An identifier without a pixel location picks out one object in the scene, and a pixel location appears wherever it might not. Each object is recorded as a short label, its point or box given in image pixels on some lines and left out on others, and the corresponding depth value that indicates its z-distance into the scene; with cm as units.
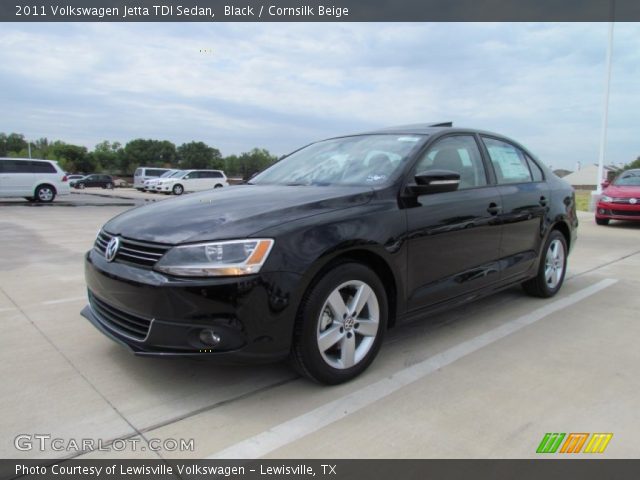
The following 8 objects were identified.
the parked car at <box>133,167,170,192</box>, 3684
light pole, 1509
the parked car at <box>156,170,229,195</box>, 3167
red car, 1105
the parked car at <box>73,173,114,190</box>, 4703
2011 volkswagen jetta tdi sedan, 249
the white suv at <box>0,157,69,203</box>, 1794
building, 8381
